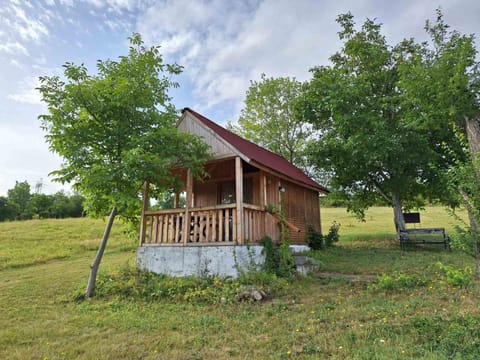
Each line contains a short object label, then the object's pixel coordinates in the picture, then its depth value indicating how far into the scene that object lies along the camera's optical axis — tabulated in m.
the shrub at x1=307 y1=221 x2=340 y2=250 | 11.98
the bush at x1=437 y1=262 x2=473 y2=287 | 5.17
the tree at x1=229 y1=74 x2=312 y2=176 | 20.95
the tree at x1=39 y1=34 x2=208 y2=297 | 6.59
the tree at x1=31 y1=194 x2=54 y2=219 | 42.45
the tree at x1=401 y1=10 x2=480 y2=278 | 9.73
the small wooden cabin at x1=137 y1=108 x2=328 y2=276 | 7.44
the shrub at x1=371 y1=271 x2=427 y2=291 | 5.48
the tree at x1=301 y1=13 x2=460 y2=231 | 12.26
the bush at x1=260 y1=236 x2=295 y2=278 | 7.20
